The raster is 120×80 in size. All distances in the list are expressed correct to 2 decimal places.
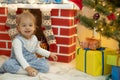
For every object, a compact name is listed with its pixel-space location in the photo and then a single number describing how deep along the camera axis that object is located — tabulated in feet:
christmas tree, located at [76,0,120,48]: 5.33
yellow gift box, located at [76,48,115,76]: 5.60
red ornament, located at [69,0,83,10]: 6.80
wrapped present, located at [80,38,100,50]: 5.91
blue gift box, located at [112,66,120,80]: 5.28
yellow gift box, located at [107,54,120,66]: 5.31
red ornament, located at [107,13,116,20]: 5.45
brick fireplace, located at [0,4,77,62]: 6.71
